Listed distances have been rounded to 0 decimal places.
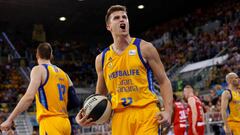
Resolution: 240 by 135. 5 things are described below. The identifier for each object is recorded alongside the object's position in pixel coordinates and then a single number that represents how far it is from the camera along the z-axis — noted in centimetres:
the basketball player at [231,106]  793
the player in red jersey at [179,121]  957
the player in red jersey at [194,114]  914
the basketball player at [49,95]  571
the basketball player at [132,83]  393
